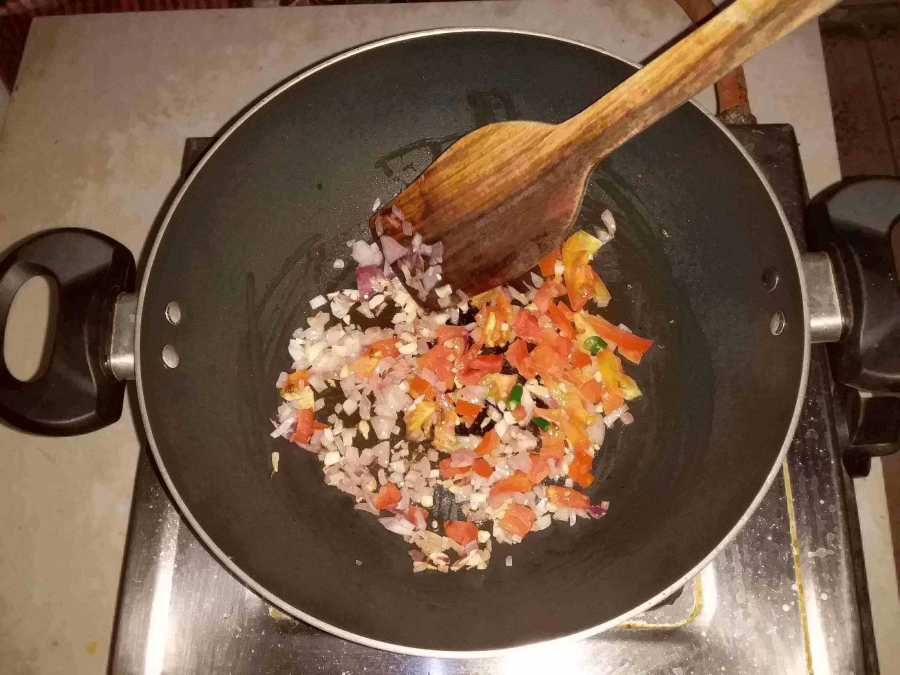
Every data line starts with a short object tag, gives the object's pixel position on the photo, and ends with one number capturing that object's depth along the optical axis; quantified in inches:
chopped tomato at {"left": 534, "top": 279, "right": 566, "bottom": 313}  14.8
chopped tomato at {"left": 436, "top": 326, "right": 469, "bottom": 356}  14.6
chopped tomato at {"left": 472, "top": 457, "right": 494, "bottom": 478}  13.8
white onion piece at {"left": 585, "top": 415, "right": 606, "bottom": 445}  14.2
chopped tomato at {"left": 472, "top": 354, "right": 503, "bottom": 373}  14.3
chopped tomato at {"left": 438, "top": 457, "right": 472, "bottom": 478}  13.8
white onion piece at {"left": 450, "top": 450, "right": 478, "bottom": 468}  13.7
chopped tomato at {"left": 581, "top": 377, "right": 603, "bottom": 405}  14.2
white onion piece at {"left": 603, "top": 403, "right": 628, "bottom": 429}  14.4
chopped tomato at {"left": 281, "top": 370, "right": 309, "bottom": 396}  14.4
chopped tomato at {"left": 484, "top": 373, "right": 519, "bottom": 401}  14.4
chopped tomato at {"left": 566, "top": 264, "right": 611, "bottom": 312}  14.9
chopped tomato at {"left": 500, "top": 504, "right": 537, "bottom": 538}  13.4
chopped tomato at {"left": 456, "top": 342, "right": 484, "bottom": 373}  14.4
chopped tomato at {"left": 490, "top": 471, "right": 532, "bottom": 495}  13.6
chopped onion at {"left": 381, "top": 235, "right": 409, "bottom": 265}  14.7
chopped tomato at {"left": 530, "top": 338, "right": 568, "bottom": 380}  14.3
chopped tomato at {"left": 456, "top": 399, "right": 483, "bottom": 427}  14.2
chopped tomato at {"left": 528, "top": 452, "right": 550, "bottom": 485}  13.8
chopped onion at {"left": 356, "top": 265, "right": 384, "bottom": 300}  15.4
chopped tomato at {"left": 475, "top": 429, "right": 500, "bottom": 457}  13.9
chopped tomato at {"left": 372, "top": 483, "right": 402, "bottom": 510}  13.7
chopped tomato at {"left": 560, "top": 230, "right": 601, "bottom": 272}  15.1
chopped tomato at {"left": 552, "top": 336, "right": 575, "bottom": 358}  14.3
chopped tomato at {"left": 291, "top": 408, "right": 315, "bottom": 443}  14.1
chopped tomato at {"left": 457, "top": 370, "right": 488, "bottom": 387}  14.4
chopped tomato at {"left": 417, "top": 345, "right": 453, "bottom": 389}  14.4
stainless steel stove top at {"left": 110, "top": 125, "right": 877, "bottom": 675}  12.3
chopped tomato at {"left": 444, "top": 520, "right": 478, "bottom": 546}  13.4
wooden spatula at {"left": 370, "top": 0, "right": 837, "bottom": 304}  9.8
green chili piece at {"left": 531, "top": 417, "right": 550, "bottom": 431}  14.1
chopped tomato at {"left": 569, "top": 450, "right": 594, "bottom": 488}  13.8
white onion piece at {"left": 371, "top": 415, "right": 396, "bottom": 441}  14.4
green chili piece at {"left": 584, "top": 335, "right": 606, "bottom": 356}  14.5
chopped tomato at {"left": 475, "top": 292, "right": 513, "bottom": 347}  14.7
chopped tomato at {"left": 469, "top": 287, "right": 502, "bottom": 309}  15.1
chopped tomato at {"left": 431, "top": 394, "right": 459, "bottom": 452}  14.2
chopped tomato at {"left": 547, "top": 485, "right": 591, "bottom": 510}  13.6
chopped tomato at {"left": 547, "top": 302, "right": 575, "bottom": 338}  14.6
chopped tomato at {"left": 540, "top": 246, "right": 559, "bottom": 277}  15.3
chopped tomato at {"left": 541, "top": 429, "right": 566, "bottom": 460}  13.9
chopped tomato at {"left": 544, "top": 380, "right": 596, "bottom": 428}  14.2
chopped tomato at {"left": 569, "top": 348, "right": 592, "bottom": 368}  14.5
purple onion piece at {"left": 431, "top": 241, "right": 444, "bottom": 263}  14.4
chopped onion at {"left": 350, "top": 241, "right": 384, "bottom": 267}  15.5
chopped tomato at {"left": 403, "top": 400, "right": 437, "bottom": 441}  14.3
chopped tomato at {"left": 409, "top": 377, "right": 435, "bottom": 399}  14.3
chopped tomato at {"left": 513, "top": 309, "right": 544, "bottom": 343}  14.4
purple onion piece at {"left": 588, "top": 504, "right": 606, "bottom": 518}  13.6
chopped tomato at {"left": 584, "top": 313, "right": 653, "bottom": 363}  14.4
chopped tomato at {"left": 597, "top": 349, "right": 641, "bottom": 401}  14.3
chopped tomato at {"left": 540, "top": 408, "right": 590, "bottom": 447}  14.0
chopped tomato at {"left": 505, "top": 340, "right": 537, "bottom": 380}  14.4
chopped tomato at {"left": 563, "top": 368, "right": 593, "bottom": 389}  14.4
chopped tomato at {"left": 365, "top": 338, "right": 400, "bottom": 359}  14.6
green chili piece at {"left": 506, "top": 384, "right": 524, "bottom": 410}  14.3
